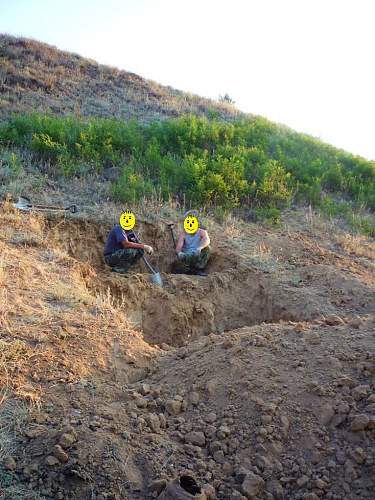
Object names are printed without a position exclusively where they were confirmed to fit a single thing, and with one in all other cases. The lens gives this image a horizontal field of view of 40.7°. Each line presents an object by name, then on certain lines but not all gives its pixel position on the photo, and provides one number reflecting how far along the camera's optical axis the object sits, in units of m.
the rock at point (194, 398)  3.18
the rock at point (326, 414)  2.92
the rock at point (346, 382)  3.13
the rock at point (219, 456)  2.72
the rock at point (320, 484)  2.52
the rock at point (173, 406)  3.12
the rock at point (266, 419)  2.91
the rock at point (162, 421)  2.99
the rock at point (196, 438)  2.85
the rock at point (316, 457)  2.68
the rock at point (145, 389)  3.33
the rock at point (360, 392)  3.02
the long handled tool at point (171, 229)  7.17
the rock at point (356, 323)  3.91
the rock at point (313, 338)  3.66
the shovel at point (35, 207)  6.95
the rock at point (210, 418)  3.01
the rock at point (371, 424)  2.79
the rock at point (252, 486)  2.52
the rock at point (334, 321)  4.09
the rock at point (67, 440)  2.64
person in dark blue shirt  6.36
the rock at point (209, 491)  2.48
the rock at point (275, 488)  2.53
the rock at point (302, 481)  2.56
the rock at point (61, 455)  2.57
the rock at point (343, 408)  2.93
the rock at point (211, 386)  3.24
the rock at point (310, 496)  2.46
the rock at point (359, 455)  2.64
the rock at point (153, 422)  2.93
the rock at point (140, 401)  3.15
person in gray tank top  6.76
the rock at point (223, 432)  2.86
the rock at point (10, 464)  2.54
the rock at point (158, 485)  2.48
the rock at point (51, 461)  2.55
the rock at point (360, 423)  2.79
